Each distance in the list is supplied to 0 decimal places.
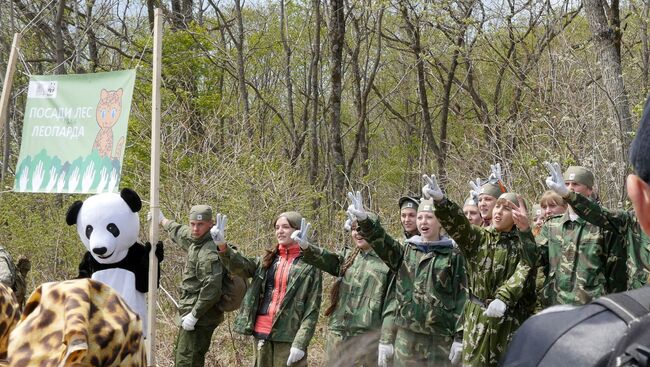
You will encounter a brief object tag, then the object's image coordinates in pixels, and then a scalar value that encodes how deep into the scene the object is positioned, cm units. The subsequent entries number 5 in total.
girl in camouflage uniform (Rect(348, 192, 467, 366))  713
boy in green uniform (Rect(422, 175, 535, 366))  655
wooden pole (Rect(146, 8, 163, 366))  615
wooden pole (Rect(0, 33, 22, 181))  711
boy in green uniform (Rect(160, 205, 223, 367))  843
